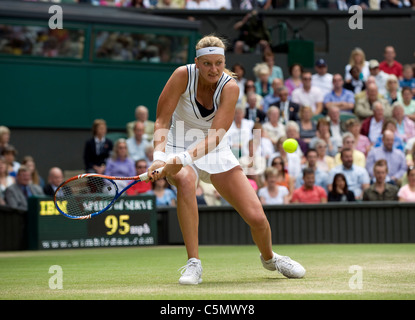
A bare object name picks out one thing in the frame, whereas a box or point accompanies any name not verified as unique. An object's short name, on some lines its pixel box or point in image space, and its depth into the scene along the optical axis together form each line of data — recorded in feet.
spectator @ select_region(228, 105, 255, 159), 45.09
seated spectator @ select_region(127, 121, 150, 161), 46.04
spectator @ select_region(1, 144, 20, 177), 44.01
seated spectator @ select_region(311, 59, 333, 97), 53.57
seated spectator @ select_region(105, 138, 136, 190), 43.86
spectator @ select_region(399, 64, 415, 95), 53.68
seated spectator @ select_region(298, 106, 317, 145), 48.83
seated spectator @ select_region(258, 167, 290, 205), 42.11
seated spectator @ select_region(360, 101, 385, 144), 48.03
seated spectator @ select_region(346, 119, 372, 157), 46.82
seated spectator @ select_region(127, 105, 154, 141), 47.21
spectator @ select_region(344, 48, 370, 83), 54.13
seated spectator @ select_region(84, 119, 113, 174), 45.65
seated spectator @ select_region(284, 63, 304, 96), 53.42
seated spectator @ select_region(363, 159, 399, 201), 42.22
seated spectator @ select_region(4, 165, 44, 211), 40.78
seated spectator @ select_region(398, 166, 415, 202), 42.27
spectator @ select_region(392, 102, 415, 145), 48.21
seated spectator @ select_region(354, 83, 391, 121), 50.45
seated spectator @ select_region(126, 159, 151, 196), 42.65
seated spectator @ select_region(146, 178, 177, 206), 43.37
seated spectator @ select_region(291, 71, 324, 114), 51.62
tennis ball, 32.72
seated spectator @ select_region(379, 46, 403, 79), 55.57
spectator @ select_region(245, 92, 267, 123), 48.93
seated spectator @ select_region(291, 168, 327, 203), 42.34
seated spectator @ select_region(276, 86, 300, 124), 49.60
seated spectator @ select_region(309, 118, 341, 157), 46.83
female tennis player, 20.63
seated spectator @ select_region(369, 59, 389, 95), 53.31
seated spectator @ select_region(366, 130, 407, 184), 44.78
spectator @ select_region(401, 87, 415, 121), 50.39
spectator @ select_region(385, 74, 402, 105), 51.13
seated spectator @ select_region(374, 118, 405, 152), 46.47
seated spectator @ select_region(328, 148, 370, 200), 43.65
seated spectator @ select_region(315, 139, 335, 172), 44.68
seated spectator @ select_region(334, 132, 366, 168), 44.88
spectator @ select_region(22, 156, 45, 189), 43.24
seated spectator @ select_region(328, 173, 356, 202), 42.34
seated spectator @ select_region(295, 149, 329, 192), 43.70
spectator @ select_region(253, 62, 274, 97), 52.75
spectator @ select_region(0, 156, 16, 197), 41.84
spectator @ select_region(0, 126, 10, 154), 44.98
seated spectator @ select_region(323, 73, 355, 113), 51.52
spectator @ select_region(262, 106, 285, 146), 47.14
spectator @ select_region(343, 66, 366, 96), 53.26
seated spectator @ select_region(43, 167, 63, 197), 41.86
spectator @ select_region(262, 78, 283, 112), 50.49
